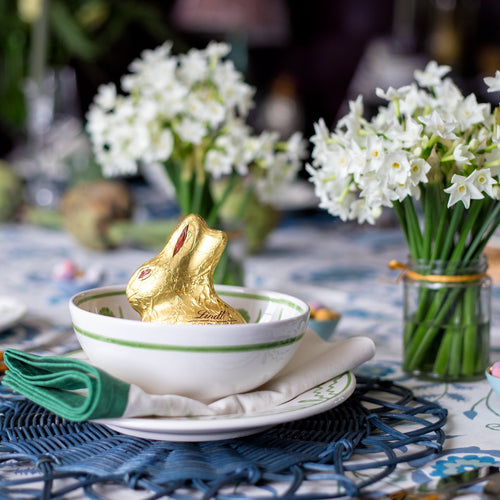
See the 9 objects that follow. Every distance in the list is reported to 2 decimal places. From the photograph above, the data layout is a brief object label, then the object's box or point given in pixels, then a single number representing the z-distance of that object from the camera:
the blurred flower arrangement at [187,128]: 0.81
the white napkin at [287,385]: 0.41
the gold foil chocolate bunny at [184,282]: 0.47
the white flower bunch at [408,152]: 0.53
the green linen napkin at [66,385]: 0.40
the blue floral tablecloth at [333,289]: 0.48
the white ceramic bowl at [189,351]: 0.42
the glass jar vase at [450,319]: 0.59
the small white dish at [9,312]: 0.73
